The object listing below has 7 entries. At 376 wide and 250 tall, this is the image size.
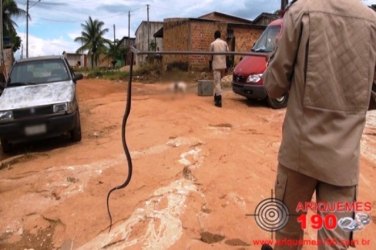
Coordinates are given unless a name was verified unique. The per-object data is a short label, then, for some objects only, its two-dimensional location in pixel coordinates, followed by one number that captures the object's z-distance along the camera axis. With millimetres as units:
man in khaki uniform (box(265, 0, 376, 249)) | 2281
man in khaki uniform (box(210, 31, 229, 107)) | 9609
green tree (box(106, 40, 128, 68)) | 47350
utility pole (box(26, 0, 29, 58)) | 39194
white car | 7098
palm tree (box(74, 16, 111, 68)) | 52969
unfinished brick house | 21781
